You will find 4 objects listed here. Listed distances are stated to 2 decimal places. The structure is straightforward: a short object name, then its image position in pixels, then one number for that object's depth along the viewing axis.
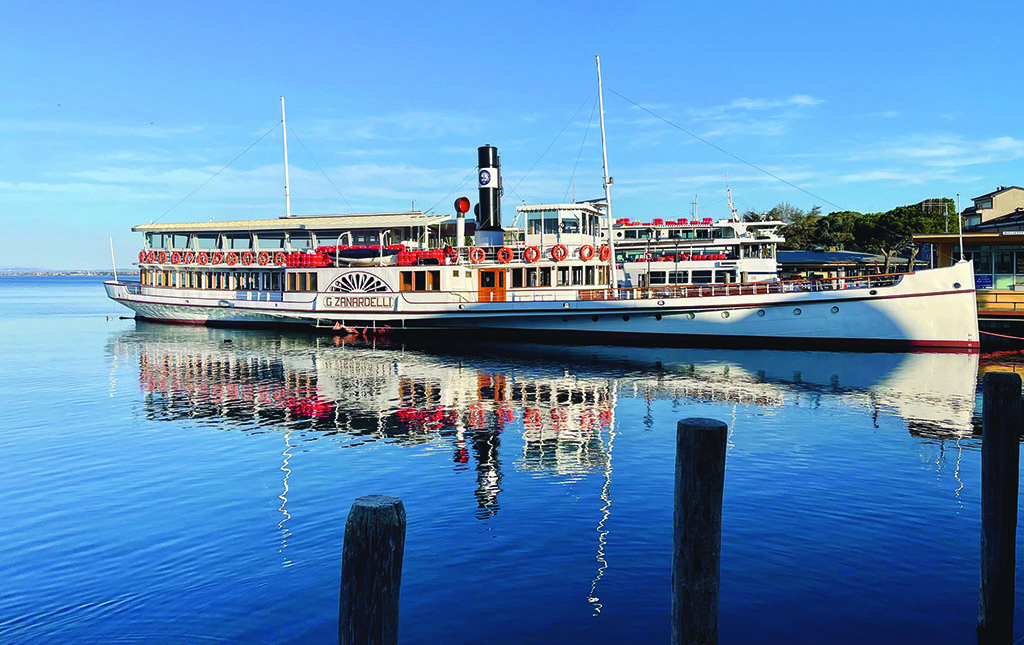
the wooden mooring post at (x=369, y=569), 4.76
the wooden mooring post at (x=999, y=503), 7.32
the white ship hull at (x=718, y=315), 33.41
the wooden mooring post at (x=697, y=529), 5.84
